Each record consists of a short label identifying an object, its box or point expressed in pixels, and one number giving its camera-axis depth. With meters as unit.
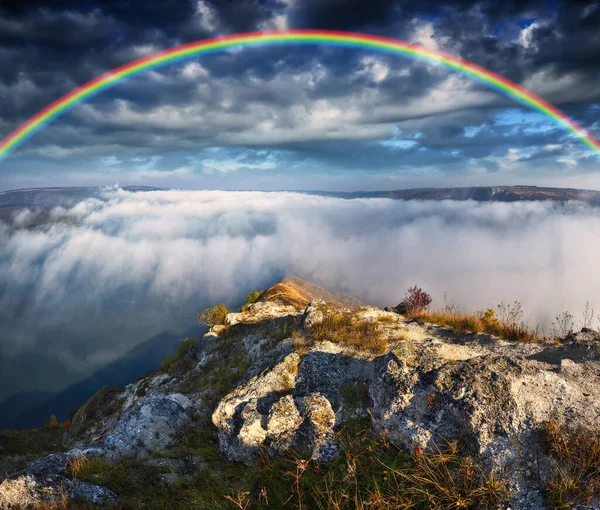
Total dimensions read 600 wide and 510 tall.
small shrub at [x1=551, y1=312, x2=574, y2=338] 11.35
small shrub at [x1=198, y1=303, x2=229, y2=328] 28.46
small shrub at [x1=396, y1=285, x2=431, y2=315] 15.68
